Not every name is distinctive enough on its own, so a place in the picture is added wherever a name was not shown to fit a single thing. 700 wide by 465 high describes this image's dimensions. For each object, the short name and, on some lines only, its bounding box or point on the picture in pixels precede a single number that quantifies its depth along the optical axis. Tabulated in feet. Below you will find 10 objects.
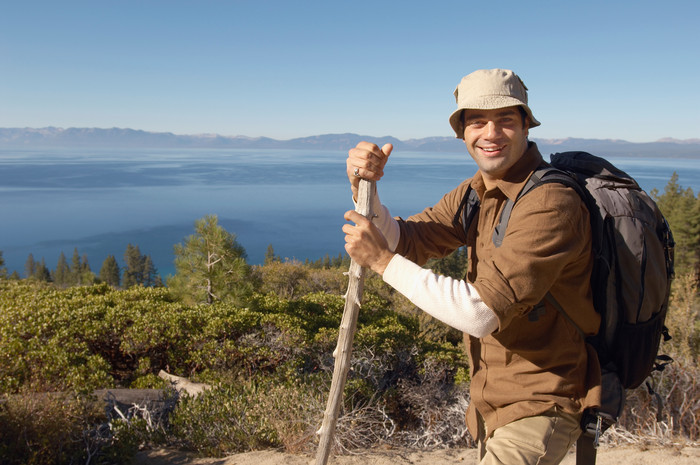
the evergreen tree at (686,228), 93.04
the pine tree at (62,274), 165.52
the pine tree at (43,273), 154.81
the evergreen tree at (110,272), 159.61
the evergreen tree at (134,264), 167.94
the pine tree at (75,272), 155.22
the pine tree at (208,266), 23.40
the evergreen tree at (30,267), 193.06
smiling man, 4.73
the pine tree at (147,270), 169.29
